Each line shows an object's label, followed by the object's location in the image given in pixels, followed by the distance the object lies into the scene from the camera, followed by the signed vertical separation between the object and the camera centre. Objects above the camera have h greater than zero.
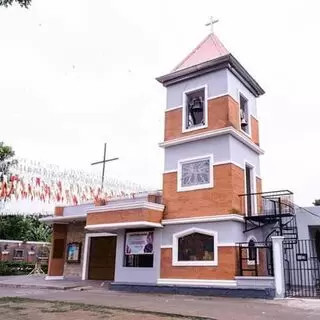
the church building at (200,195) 15.38 +3.41
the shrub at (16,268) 25.83 +0.59
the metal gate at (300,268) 16.22 +0.73
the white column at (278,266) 13.17 +0.61
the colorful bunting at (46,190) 18.22 +3.99
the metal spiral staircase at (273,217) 15.66 +2.53
